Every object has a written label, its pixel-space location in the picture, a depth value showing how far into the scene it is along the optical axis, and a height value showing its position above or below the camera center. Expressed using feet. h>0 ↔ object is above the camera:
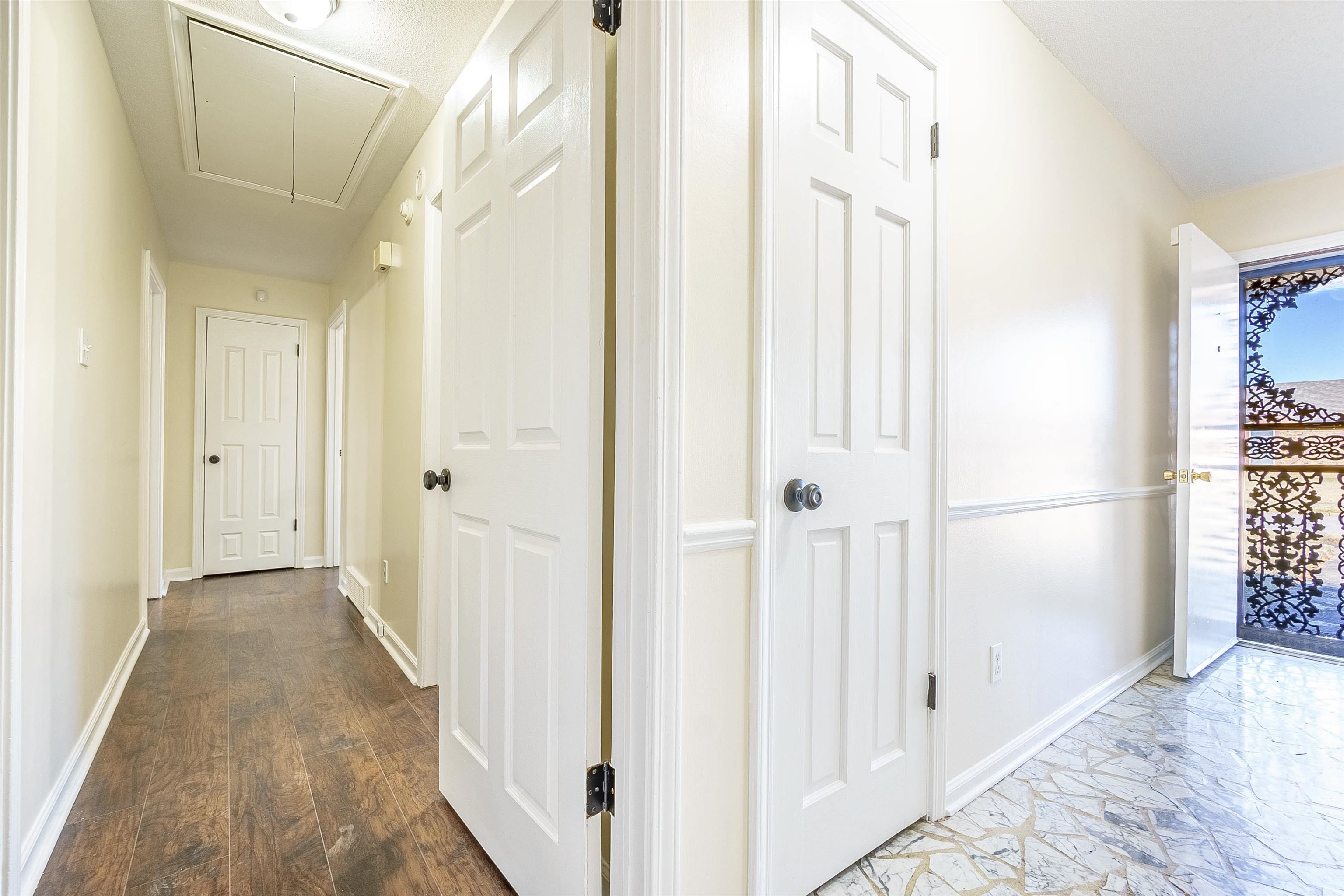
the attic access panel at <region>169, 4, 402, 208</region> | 6.83 +4.41
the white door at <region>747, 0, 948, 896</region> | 3.87 +0.11
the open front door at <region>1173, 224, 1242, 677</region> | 8.53 +0.00
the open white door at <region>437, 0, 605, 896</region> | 3.70 +0.01
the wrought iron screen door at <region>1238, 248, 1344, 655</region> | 10.05 -0.04
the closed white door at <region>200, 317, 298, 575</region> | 14.93 -0.02
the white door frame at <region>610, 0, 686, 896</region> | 3.42 -0.01
